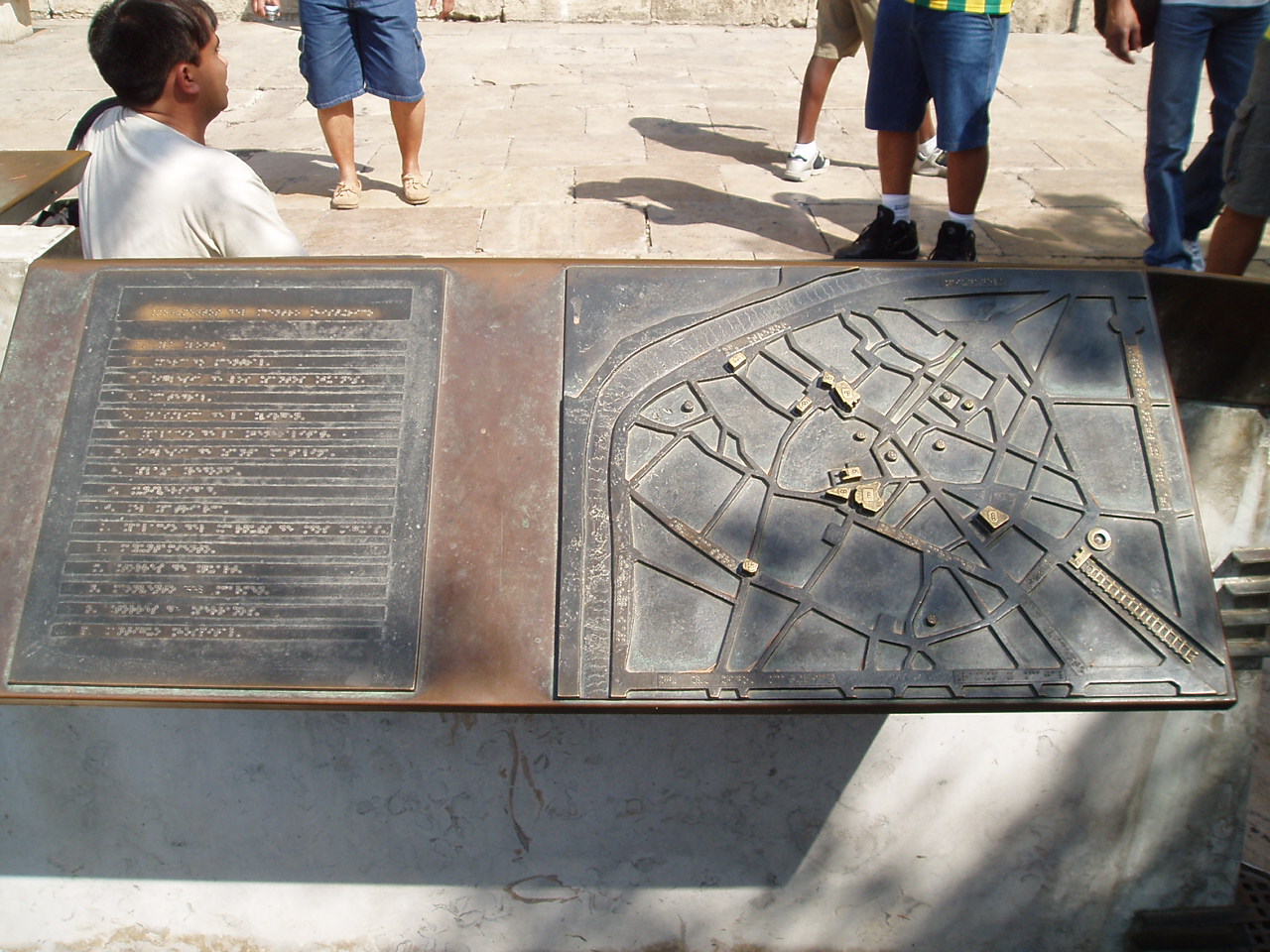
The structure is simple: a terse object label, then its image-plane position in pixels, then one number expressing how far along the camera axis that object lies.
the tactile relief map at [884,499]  1.57
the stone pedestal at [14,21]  8.27
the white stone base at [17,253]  1.90
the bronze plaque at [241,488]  1.61
